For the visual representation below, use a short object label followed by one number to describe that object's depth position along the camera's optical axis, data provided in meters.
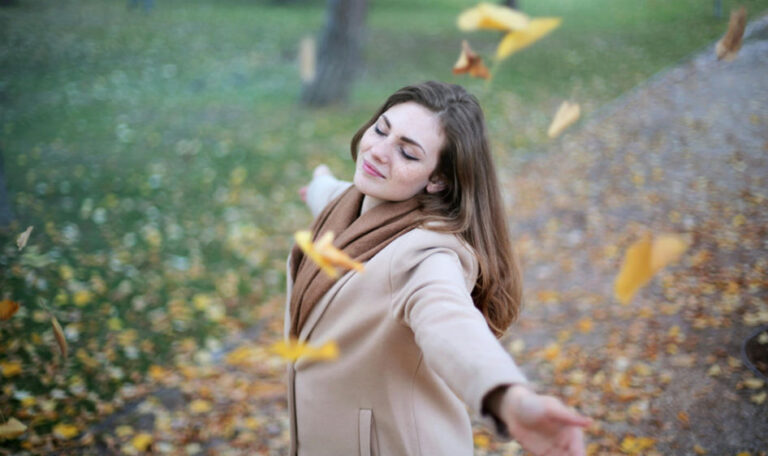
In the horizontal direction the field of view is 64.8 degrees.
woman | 1.71
